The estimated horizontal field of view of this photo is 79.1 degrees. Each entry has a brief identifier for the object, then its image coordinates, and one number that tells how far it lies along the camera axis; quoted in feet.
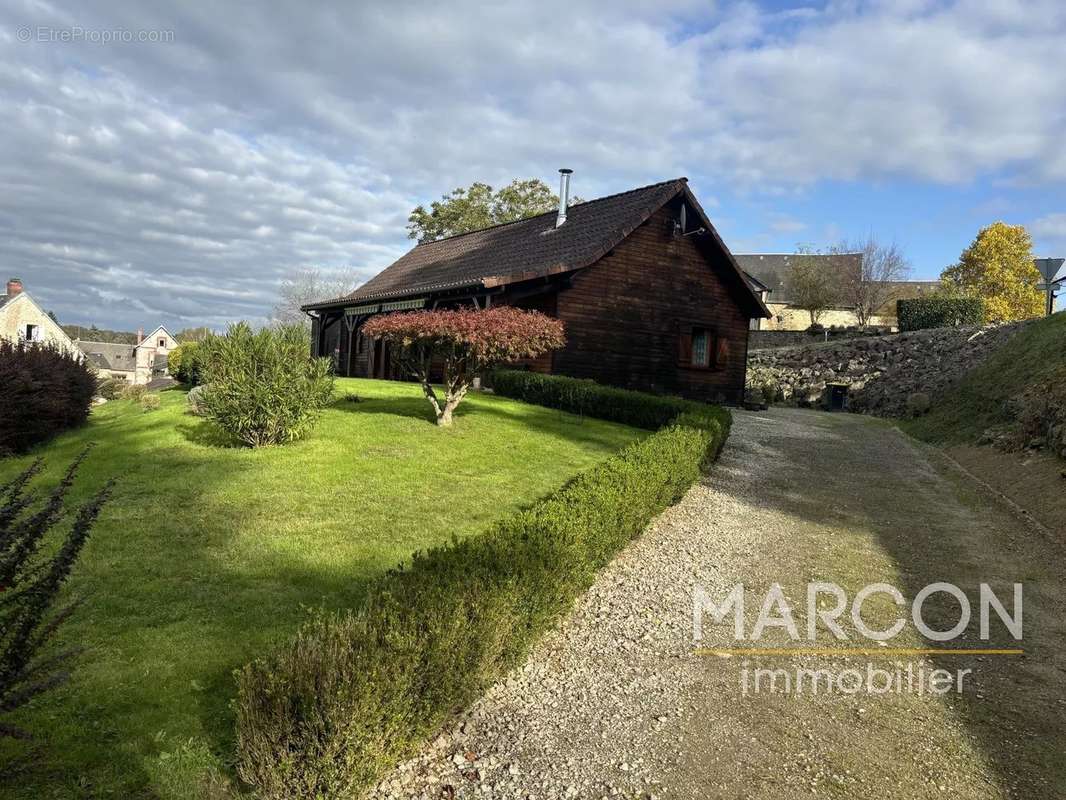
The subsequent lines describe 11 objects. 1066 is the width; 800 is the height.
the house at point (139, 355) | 262.88
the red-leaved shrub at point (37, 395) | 38.14
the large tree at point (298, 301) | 190.49
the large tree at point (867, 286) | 143.54
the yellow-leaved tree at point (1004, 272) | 132.67
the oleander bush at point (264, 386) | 31.53
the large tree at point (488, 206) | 144.36
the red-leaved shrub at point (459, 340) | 34.14
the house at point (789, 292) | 154.20
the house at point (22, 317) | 160.15
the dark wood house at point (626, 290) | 58.23
